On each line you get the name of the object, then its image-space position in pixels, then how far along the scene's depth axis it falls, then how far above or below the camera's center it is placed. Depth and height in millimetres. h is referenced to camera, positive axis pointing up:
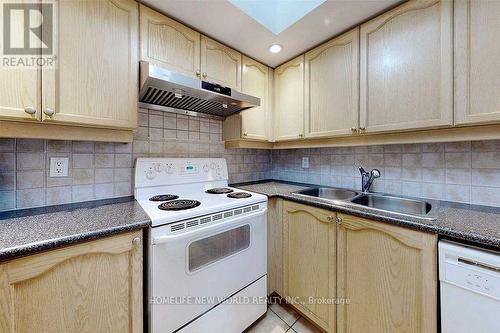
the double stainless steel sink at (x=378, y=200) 1305 -248
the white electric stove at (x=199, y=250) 997 -478
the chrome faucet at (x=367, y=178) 1533 -91
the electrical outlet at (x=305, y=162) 2100 +36
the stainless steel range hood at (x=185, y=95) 1132 +473
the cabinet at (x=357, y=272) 931 -591
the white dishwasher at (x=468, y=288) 757 -479
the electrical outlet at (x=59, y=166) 1175 +1
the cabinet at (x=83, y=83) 887 +401
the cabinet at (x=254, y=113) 1792 +492
